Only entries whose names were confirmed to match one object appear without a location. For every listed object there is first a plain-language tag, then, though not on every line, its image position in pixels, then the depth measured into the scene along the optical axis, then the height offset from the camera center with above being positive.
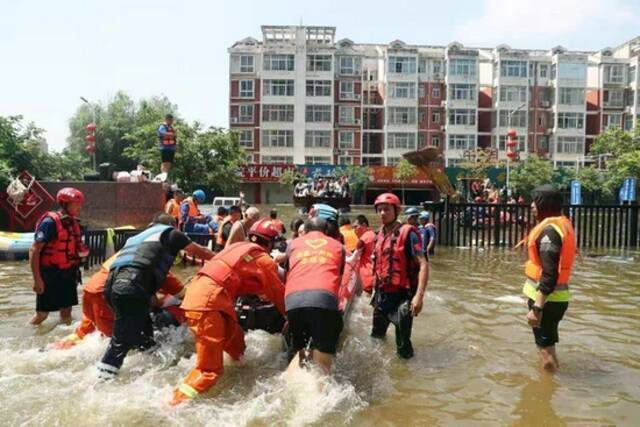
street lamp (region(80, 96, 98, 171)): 29.19 +2.39
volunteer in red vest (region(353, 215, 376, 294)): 7.93 -1.01
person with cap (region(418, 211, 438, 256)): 13.82 -0.99
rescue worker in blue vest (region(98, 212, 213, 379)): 5.23 -0.88
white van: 34.88 -0.92
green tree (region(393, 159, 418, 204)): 54.28 +1.57
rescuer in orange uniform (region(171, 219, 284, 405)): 4.88 -0.97
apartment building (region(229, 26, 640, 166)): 59.50 +9.47
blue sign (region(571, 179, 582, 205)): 33.49 -0.19
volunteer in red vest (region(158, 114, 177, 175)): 15.80 +1.25
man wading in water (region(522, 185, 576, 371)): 5.18 -0.68
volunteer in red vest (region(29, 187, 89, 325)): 6.88 -0.87
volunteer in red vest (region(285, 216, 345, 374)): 4.84 -0.91
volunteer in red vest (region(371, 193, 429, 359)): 6.11 -0.83
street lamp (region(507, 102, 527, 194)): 42.09 +3.31
